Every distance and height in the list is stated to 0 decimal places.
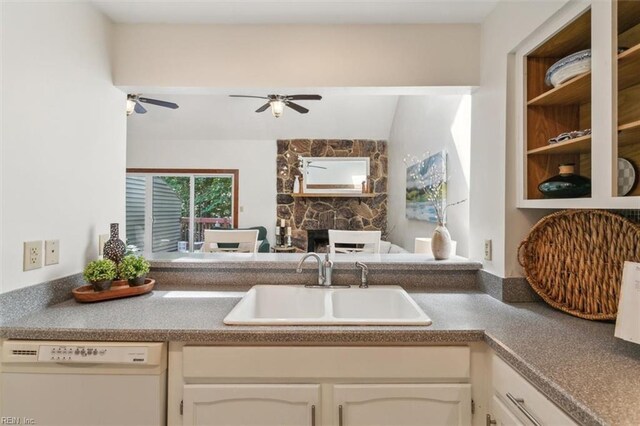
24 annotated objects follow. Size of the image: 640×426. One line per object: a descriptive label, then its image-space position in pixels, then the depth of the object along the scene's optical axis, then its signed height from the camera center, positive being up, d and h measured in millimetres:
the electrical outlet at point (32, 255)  1302 -155
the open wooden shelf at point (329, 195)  6277 +396
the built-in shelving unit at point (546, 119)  1404 +417
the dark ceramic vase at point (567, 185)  1213 +122
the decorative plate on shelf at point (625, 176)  1145 +148
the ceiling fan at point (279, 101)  3934 +1320
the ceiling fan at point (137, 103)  3572 +1275
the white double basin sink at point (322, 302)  1702 -416
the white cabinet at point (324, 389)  1174 -575
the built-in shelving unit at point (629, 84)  1019 +439
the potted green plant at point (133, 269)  1629 -254
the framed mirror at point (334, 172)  6434 +831
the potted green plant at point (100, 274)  1530 -259
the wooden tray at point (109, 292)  1499 -344
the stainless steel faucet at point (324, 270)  1753 -266
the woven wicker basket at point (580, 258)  1221 -149
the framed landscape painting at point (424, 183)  3326 +390
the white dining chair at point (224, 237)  2807 -174
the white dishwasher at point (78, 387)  1163 -577
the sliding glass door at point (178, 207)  6465 +171
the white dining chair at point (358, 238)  2701 -159
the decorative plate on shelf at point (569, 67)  1165 +531
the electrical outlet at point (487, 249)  1675 -148
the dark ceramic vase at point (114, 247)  1648 -152
